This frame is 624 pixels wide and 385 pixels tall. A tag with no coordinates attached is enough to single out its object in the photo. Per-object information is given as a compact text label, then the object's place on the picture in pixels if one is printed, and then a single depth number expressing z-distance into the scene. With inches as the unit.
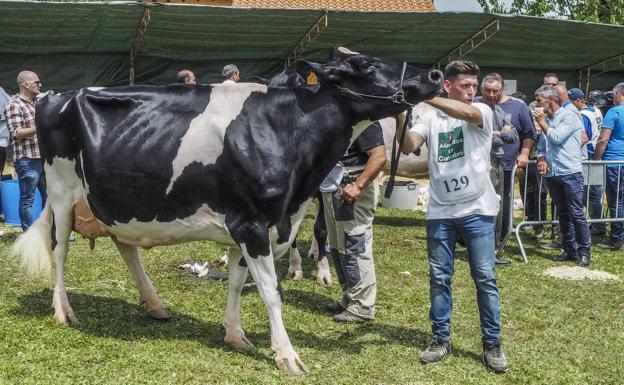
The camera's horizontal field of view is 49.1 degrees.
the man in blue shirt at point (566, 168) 322.7
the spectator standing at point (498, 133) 298.4
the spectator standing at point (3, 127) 369.4
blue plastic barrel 389.7
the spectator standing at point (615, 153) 360.2
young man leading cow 182.5
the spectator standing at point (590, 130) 370.6
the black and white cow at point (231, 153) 178.9
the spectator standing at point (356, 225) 219.3
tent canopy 484.1
